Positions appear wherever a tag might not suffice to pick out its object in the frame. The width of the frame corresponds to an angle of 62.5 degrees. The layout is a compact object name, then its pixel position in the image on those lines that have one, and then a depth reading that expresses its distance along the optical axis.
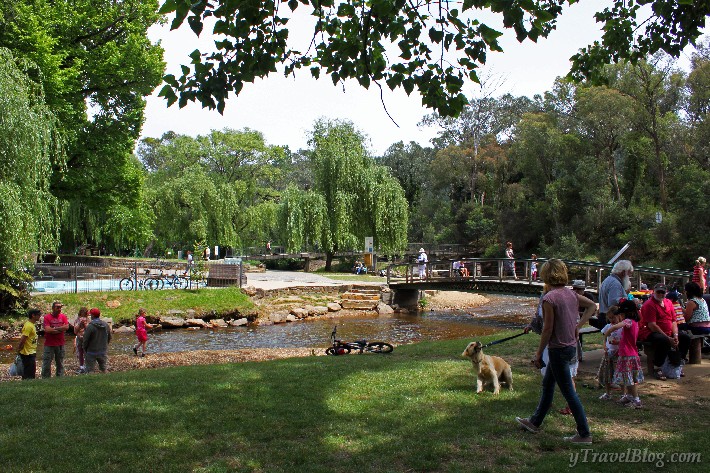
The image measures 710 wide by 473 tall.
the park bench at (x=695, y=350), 9.17
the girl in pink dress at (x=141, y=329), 16.00
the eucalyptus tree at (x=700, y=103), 38.78
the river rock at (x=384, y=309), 29.46
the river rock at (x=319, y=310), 27.86
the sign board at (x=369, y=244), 36.54
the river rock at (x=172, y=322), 23.33
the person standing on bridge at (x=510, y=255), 25.92
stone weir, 29.84
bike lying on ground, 12.48
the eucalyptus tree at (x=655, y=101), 40.75
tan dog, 7.39
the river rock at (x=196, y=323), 23.67
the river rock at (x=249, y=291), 28.03
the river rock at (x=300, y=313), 27.09
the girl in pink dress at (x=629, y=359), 6.76
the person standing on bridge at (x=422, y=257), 37.50
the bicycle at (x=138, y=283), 25.47
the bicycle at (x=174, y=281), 26.73
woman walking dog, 5.25
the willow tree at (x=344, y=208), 41.16
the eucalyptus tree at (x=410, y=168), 68.81
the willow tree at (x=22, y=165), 17.47
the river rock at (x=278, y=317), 25.89
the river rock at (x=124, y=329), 22.03
